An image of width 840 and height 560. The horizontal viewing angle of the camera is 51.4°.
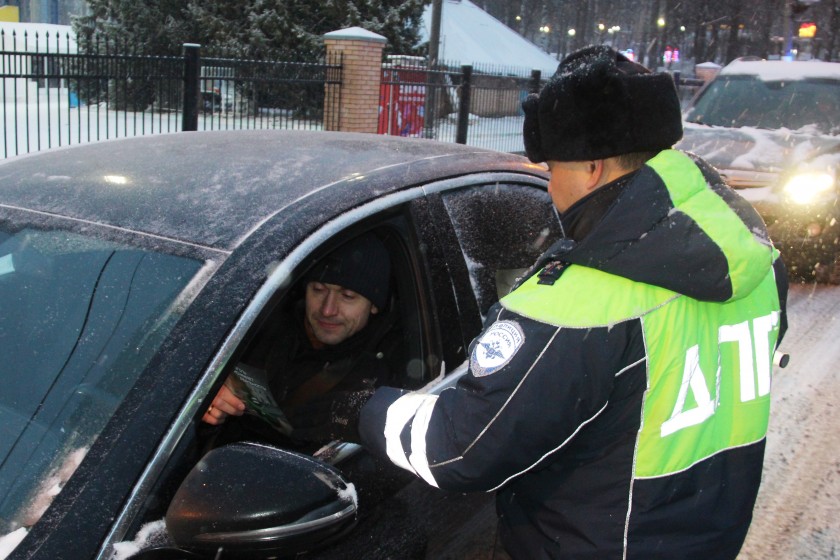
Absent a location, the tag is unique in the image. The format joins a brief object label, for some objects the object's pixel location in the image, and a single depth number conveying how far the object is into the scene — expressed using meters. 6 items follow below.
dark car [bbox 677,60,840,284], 7.76
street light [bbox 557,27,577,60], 71.88
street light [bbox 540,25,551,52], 71.00
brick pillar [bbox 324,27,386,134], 12.54
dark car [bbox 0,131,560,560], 1.43
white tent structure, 33.14
